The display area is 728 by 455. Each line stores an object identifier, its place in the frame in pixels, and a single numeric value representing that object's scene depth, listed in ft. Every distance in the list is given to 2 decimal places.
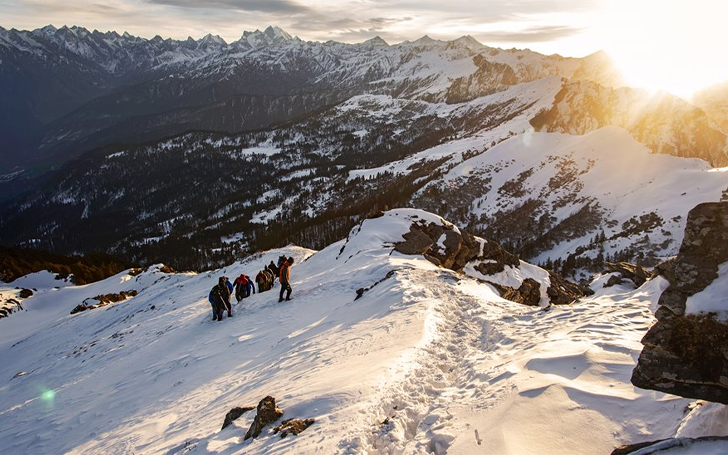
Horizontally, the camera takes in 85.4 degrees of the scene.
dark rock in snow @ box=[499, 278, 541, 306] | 108.37
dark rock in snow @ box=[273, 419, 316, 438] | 32.55
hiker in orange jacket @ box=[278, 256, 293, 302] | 82.17
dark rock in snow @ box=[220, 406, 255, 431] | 38.71
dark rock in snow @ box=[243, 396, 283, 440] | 34.89
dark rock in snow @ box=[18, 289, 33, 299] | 176.76
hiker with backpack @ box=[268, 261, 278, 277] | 109.91
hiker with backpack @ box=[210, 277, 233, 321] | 82.84
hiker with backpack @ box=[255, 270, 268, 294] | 100.72
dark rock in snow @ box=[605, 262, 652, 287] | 74.44
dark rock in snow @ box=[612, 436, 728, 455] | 20.10
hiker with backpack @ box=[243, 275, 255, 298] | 95.96
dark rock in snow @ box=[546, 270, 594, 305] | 136.26
